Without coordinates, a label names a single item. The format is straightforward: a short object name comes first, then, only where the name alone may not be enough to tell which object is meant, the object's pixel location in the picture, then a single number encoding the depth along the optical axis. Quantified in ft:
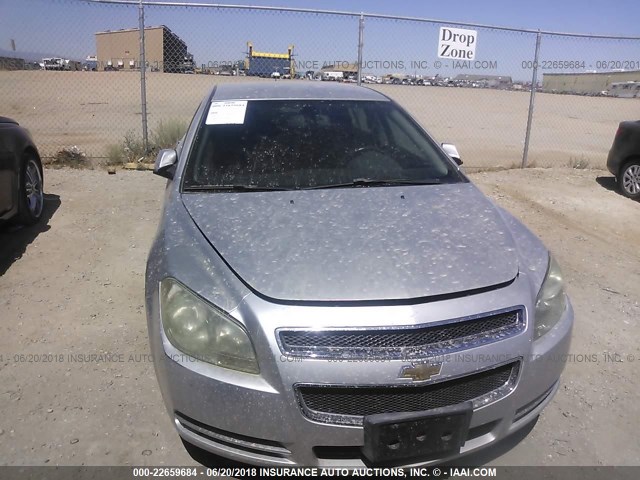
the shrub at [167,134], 28.48
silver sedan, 6.32
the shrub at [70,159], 26.30
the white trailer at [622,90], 121.80
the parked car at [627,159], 23.97
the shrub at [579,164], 30.80
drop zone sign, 26.63
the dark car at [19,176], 15.16
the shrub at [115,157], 26.59
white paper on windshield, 11.10
